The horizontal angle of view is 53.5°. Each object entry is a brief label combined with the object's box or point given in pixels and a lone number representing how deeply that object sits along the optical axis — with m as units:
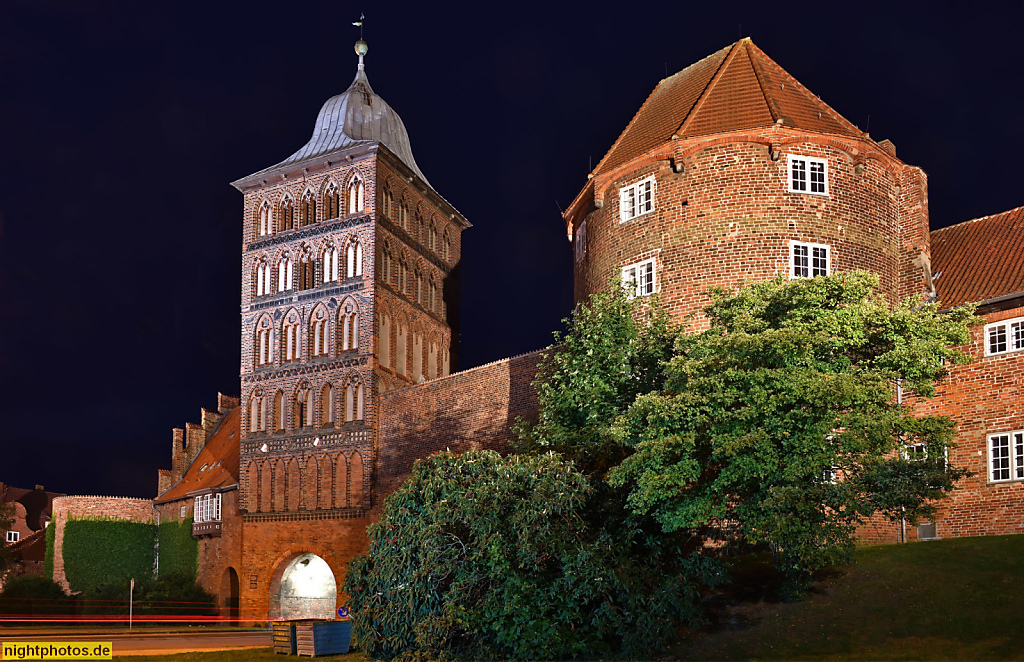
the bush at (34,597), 46.03
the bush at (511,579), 20.33
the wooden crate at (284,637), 25.78
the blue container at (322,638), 25.20
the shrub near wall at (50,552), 54.98
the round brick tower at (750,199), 28.59
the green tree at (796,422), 19.62
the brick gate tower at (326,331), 44.66
